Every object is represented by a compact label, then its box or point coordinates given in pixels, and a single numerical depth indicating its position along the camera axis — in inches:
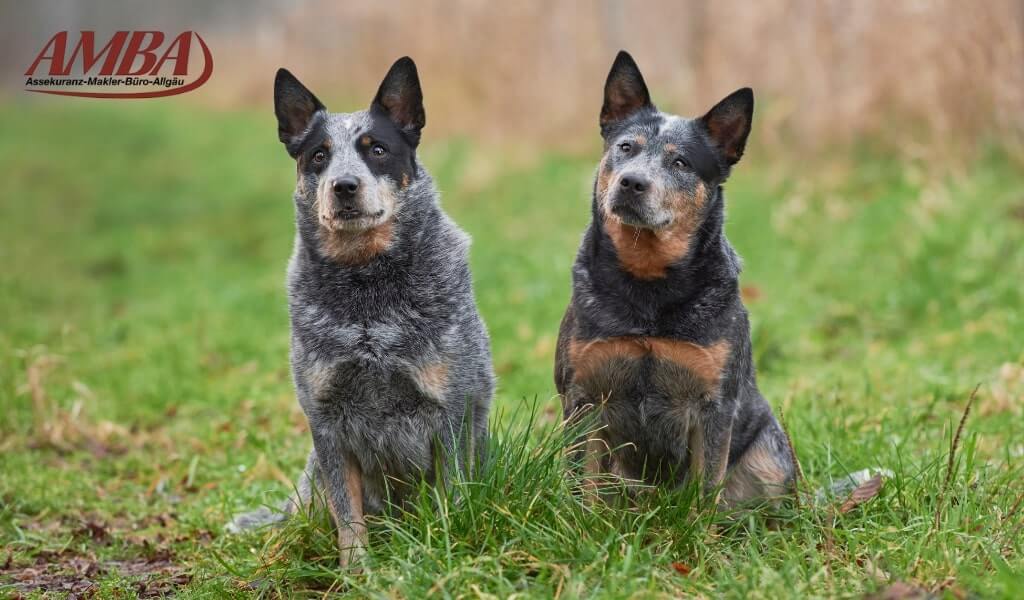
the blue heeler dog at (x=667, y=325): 280.2
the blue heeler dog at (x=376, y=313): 276.1
